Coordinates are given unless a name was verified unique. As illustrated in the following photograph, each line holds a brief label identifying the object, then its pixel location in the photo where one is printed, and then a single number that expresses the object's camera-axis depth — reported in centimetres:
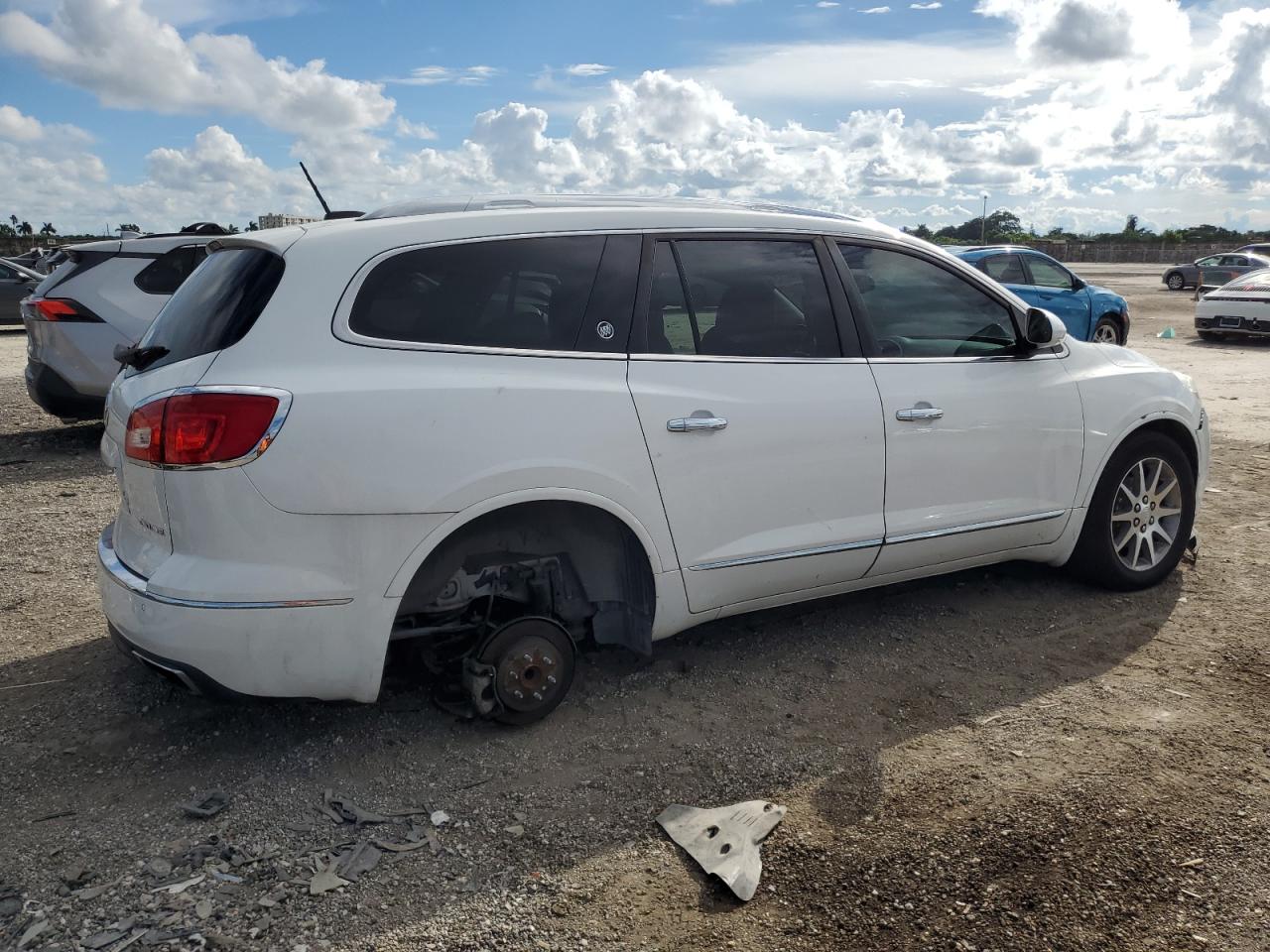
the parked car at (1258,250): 3431
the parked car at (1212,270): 3225
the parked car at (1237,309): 1859
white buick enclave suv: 319
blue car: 1481
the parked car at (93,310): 848
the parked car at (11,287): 1928
